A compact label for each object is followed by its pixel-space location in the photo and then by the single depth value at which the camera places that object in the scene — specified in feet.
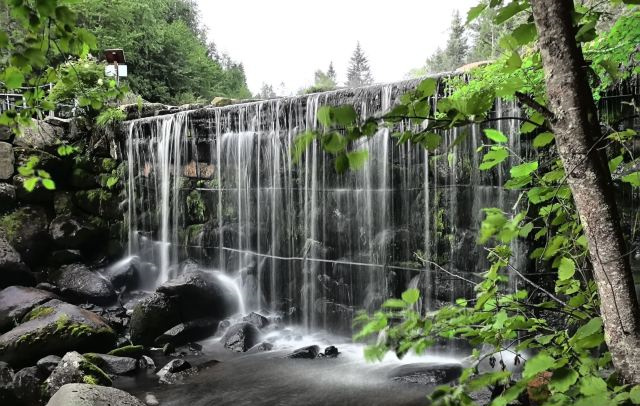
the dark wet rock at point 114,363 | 25.00
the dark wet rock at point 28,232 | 42.27
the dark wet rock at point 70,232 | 43.57
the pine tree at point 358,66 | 184.44
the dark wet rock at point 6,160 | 43.14
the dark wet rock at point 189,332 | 30.07
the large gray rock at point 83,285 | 37.68
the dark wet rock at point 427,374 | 21.81
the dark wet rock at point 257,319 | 32.37
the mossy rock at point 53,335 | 25.08
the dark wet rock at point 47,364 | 24.02
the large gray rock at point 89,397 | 16.11
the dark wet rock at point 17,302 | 28.96
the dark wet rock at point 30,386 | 21.07
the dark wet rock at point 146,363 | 26.11
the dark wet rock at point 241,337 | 28.99
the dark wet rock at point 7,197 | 42.86
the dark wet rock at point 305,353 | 26.73
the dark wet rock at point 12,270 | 35.01
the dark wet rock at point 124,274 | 41.91
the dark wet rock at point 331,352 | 26.93
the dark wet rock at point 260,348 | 28.59
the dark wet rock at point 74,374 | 21.35
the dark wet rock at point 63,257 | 42.47
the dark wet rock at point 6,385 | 20.92
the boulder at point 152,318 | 30.14
